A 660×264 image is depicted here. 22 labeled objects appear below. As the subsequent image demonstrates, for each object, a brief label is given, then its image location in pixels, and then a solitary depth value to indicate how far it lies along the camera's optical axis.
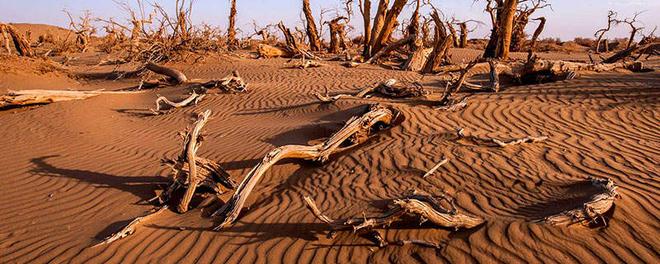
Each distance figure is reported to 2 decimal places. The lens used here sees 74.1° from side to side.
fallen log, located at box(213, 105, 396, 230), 4.14
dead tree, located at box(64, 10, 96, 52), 20.27
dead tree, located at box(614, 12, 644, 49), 17.74
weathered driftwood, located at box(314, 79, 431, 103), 7.98
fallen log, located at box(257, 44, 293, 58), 16.45
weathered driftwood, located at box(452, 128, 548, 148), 5.19
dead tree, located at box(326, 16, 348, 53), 17.56
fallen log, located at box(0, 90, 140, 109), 8.63
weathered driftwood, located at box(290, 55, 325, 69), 13.42
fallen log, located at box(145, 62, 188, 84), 11.18
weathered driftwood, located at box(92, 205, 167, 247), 3.91
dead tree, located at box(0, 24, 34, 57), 14.63
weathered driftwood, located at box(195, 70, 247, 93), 9.86
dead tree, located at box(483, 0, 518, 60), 12.63
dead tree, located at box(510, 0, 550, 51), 15.05
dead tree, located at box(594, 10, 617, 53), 17.99
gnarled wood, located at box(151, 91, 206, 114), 8.68
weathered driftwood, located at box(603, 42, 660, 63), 9.95
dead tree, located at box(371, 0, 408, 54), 14.47
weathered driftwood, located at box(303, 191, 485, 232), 3.30
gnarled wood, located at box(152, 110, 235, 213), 4.44
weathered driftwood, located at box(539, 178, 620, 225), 3.26
